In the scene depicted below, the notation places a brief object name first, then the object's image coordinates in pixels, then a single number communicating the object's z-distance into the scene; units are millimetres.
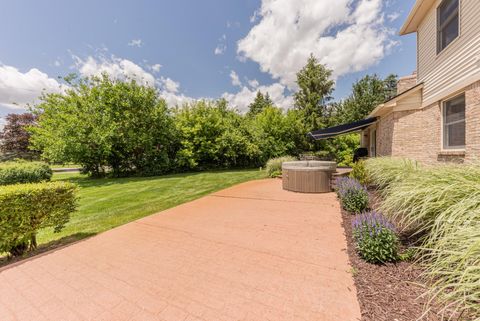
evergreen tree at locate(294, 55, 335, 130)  22000
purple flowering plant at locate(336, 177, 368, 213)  4449
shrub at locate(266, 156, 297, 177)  11057
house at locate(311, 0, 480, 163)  4426
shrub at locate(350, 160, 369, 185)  6062
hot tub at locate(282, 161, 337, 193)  6969
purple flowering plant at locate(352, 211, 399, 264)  2510
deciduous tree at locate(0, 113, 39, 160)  25906
